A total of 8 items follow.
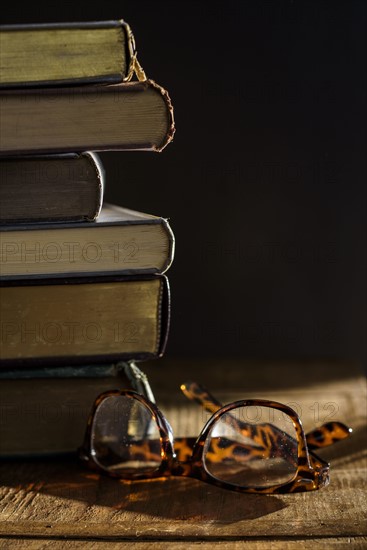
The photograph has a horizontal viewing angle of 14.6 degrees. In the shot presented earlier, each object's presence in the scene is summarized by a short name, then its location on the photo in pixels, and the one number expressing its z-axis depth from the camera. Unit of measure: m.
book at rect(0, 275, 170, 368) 0.82
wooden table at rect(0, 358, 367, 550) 0.71
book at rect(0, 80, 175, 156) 0.79
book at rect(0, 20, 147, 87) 0.78
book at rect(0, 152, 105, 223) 0.80
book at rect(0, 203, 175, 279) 0.80
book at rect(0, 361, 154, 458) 0.82
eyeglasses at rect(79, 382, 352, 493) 0.77
